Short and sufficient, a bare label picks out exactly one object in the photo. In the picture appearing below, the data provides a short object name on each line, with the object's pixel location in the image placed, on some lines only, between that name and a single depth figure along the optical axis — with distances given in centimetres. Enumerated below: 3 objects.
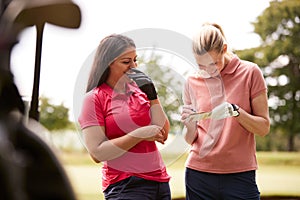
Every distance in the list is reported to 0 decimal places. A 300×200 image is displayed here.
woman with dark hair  421
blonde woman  455
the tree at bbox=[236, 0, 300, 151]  1933
